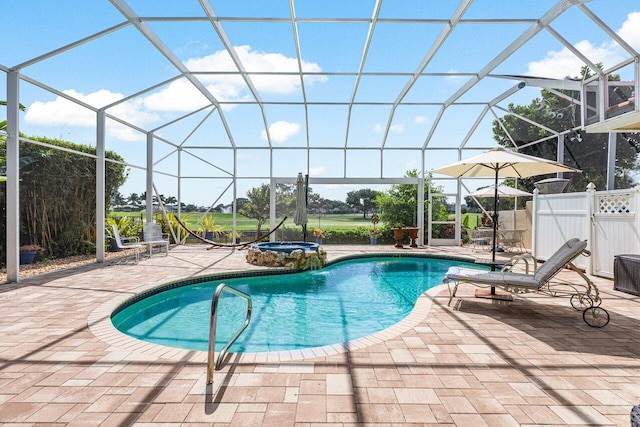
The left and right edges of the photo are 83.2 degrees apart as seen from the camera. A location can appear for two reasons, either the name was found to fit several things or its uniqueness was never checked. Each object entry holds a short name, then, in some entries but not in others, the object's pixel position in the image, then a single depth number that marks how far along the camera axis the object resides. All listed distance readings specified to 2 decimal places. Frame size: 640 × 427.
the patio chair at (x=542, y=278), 4.02
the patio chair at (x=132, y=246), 7.71
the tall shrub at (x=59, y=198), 7.61
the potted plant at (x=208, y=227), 12.23
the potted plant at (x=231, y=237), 12.42
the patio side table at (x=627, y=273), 5.10
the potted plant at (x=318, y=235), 12.46
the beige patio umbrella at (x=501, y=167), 4.75
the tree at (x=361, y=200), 15.68
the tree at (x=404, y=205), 12.87
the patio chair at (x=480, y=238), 10.86
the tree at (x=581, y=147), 14.48
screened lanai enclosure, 5.68
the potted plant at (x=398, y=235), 11.80
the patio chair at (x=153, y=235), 8.83
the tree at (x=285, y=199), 12.62
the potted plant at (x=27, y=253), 7.21
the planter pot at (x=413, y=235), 11.86
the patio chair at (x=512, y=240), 10.17
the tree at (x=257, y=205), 13.12
